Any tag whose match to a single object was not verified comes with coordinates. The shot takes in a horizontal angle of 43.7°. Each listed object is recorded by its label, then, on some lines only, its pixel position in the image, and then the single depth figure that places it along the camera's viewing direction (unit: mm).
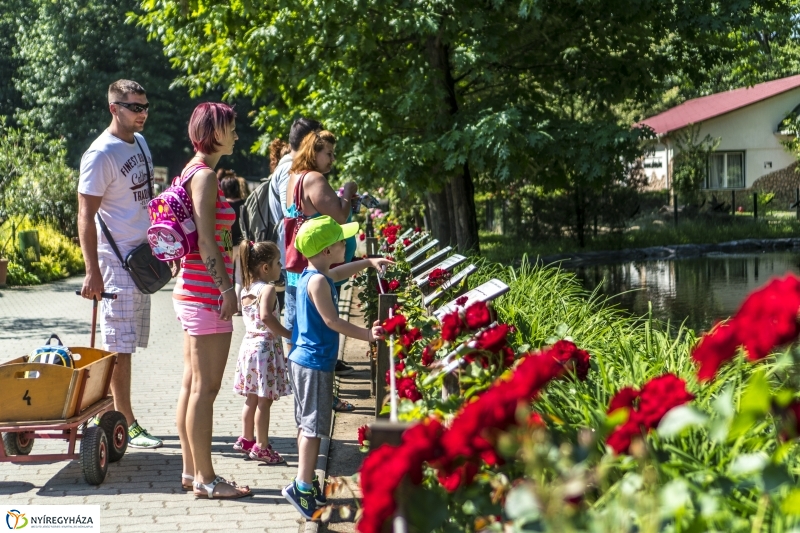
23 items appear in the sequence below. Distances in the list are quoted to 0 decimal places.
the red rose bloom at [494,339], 3424
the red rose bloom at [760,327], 2068
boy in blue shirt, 4691
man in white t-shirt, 5773
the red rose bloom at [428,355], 4175
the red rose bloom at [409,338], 4328
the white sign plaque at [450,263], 5645
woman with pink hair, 4957
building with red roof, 42625
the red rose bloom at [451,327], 3680
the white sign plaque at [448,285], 5097
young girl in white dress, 5816
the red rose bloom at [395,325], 4348
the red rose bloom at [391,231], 9438
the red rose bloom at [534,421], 2353
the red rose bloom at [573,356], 3529
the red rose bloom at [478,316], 3717
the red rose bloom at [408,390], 3807
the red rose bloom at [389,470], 2061
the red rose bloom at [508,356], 3725
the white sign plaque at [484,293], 4087
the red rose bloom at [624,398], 2504
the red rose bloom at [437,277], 5723
